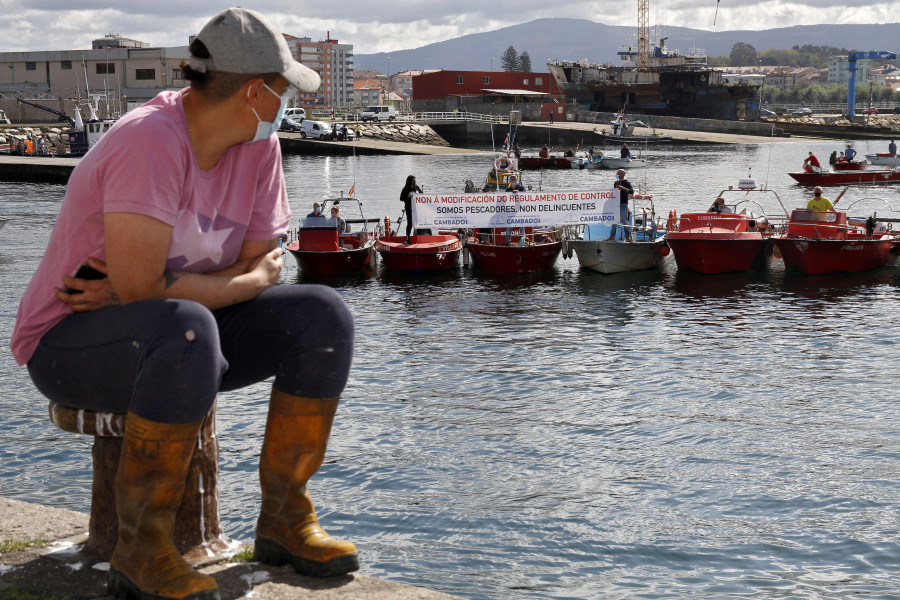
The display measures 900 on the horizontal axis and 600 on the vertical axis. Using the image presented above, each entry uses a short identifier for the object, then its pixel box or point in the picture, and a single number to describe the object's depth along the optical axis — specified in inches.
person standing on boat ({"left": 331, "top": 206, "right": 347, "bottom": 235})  1028.5
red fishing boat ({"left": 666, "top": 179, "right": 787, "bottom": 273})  994.1
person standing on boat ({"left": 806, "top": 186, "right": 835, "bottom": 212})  1047.9
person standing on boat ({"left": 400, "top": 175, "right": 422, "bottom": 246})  1055.6
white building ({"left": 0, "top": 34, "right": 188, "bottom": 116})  3654.0
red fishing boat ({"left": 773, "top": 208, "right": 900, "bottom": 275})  988.6
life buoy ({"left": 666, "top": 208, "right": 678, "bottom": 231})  1077.4
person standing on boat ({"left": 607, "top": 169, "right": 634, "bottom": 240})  1026.7
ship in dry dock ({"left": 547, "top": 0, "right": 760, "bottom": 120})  4557.1
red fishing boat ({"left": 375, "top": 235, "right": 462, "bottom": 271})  981.8
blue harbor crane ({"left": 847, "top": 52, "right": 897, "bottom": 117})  5182.1
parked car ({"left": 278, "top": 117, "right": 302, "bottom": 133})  3339.1
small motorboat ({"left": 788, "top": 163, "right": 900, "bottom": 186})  2079.2
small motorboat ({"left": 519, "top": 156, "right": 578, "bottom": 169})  2736.2
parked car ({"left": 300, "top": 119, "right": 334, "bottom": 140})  3201.3
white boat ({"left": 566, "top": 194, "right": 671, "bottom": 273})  1011.9
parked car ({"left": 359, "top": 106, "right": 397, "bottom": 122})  3909.9
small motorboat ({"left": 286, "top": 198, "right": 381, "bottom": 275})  986.1
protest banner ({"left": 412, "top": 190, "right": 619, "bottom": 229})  990.4
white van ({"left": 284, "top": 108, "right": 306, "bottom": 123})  3457.7
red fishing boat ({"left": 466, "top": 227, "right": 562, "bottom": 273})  996.6
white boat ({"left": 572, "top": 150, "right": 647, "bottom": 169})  2753.4
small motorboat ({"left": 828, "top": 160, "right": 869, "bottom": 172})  2121.1
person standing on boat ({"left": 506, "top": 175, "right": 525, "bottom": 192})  1196.5
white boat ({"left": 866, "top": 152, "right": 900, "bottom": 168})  2546.8
